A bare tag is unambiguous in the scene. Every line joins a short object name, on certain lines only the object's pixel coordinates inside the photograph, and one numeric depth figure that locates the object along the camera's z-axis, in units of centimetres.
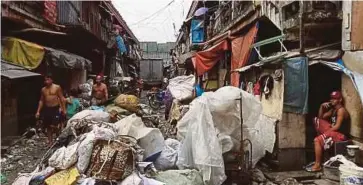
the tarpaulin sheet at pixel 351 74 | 515
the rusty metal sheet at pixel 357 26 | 556
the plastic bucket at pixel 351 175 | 441
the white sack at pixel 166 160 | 558
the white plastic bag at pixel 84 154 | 451
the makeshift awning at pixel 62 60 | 879
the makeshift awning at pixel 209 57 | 1170
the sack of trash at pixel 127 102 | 798
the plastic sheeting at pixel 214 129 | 505
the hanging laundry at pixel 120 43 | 2312
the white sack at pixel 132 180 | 430
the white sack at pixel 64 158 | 465
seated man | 591
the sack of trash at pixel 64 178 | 441
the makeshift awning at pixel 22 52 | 780
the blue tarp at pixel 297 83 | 620
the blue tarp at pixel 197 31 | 1809
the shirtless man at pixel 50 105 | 762
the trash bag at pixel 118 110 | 759
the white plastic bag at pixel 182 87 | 1255
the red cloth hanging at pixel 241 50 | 878
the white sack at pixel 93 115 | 604
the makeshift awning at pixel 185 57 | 1686
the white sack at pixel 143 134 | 540
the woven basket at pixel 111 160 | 436
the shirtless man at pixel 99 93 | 971
